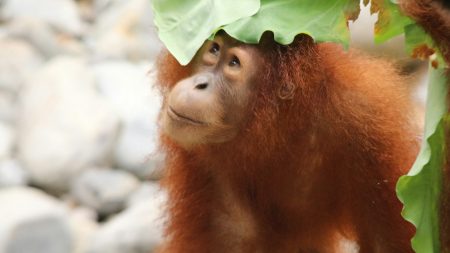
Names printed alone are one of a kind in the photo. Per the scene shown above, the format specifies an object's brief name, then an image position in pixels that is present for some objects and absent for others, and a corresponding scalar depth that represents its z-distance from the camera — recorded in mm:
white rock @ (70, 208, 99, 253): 13625
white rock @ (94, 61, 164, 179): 16328
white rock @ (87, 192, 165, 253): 12648
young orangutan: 6719
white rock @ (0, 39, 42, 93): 18859
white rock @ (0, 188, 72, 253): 12898
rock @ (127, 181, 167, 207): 15059
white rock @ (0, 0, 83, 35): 23375
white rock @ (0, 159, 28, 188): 15398
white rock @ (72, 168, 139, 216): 15398
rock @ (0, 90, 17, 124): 17719
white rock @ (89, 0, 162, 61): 20750
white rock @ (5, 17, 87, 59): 20531
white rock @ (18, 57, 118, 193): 15750
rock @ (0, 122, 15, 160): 16508
